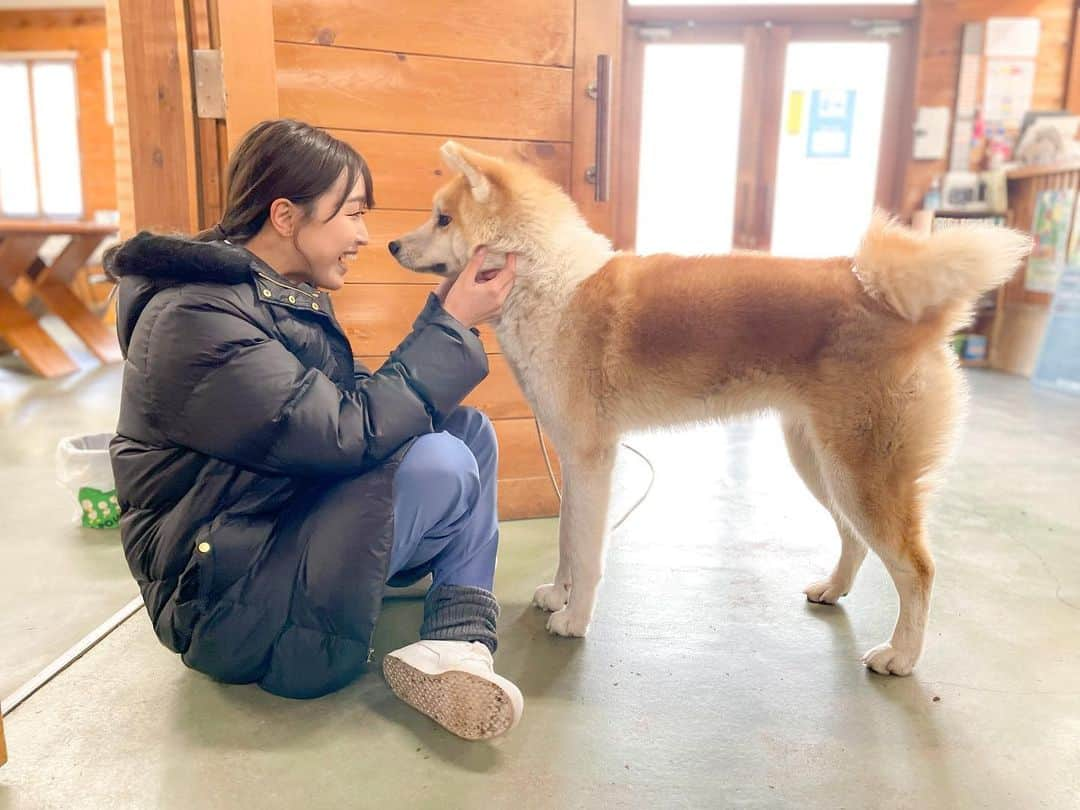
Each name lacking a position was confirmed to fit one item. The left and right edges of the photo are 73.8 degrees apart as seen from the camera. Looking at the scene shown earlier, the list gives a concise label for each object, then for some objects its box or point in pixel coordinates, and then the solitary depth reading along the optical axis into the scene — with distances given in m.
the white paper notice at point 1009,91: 5.25
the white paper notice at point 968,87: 5.21
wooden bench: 4.64
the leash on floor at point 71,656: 1.35
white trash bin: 2.16
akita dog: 1.41
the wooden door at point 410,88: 1.87
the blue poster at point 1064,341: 4.51
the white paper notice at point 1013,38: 5.20
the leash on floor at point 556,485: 2.27
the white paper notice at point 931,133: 5.23
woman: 1.16
